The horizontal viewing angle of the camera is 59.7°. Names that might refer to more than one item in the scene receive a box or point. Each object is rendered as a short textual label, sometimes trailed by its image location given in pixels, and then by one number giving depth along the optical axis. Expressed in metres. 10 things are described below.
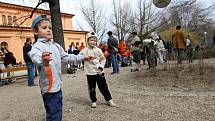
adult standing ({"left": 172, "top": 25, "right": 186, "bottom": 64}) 9.32
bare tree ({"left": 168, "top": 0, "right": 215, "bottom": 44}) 8.10
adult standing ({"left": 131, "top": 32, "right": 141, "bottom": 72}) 8.85
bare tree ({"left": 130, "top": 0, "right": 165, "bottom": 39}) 28.00
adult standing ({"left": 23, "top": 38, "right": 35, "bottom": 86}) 7.37
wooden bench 7.99
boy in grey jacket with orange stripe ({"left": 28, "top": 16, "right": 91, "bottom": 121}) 2.55
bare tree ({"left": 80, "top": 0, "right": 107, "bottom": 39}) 28.50
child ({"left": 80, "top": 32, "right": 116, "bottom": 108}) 4.07
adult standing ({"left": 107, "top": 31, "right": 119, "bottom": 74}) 8.05
